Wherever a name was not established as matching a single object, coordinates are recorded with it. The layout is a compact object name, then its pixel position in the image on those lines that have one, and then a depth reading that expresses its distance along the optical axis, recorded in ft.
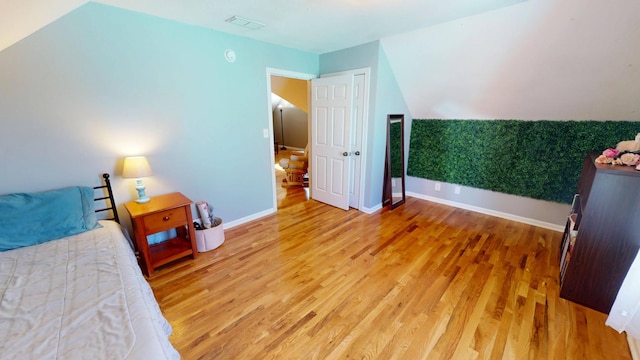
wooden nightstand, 6.97
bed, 3.12
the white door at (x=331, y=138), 11.23
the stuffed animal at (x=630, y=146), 6.20
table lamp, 7.09
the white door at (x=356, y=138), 10.79
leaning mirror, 12.07
